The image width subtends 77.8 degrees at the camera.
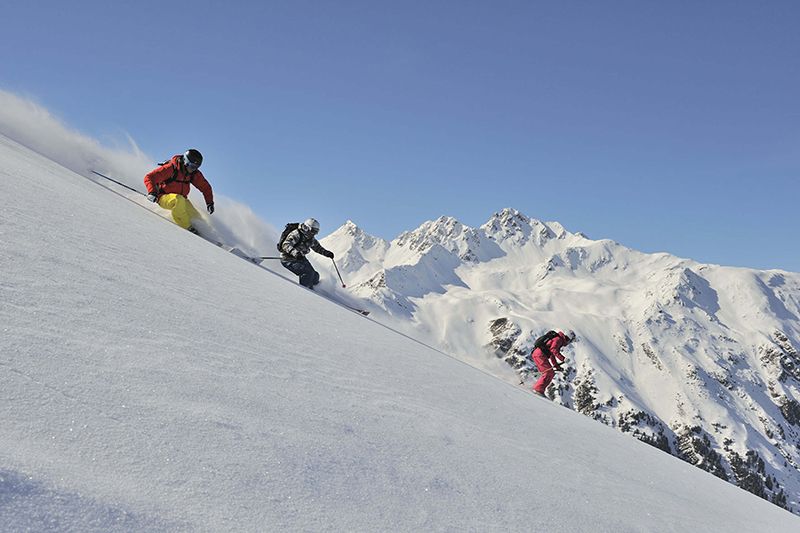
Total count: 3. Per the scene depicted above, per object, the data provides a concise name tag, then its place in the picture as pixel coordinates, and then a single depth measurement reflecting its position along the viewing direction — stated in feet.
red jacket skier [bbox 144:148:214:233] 37.63
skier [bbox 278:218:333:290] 44.09
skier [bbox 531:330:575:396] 48.55
